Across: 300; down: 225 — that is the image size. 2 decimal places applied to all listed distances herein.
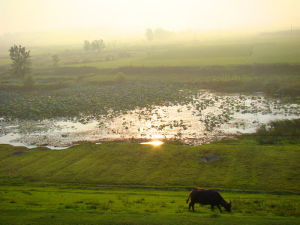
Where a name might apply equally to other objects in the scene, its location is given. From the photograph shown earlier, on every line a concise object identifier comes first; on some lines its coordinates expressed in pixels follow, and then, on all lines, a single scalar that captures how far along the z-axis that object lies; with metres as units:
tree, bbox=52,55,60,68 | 124.96
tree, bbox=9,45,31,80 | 105.44
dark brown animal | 22.20
